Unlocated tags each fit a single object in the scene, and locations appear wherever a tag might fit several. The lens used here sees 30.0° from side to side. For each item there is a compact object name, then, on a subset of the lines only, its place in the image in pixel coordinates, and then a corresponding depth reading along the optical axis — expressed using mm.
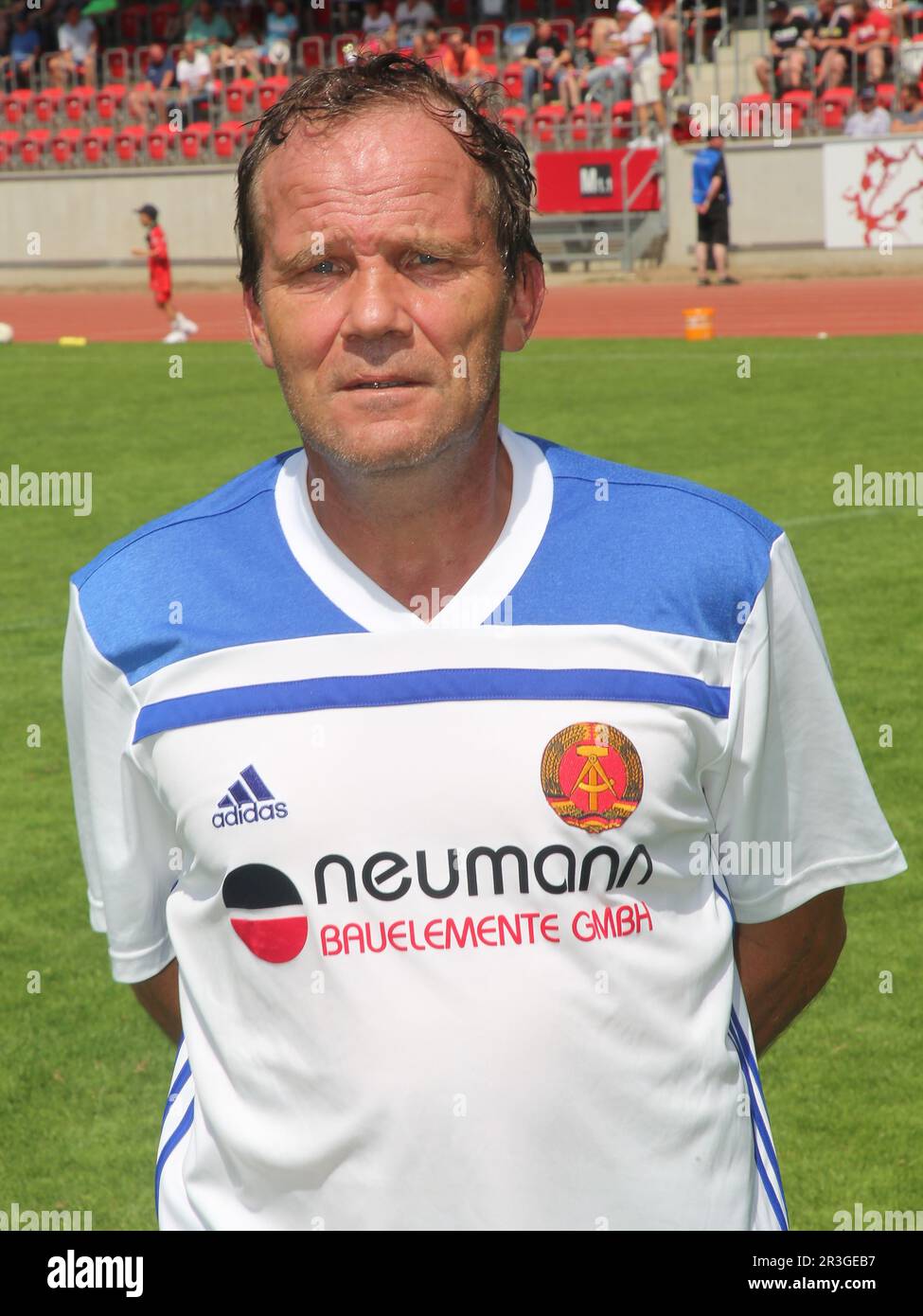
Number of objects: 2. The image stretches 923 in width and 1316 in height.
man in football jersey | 1925
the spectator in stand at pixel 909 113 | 29109
